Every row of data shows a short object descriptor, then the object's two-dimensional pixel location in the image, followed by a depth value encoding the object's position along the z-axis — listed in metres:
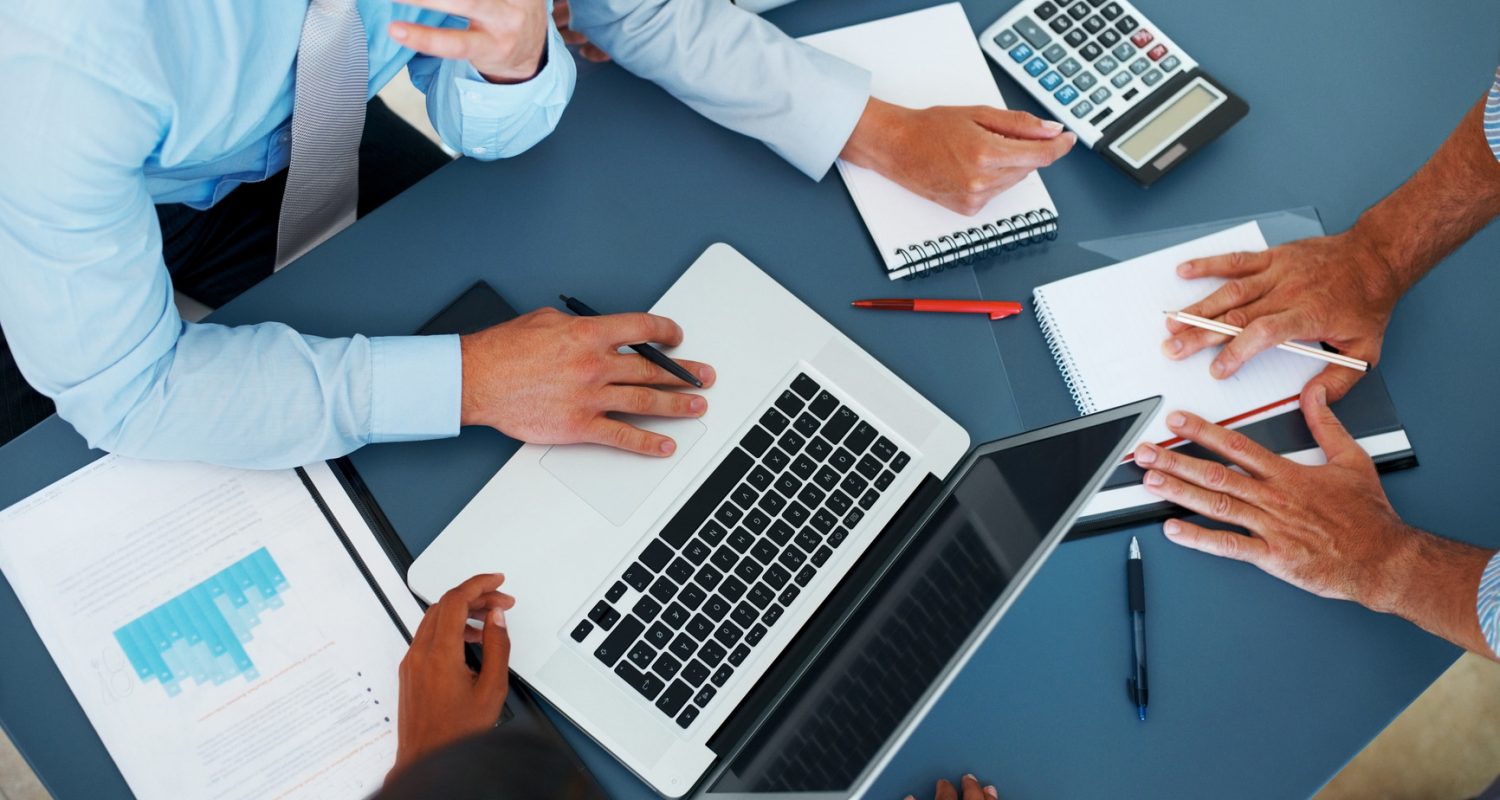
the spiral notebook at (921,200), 1.12
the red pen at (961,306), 1.11
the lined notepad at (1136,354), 1.09
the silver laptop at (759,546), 0.90
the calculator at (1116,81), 1.16
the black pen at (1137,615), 1.02
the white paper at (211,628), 0.94
